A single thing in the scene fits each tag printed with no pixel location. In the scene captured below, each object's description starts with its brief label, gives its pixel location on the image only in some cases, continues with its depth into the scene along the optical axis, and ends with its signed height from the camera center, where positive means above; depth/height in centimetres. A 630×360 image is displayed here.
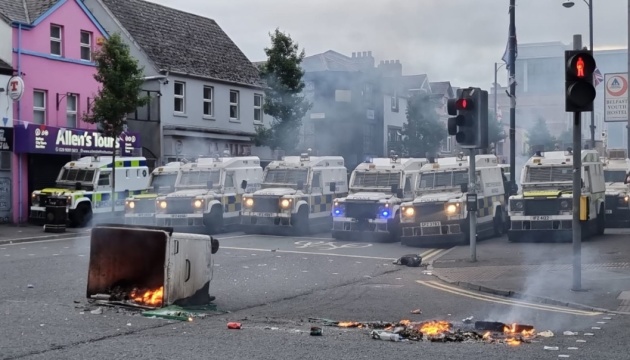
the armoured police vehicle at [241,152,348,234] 2427 -39
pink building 2797 +386
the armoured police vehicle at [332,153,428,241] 2248 -48
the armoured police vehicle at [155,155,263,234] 2448 -32
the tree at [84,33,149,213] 2739 +345
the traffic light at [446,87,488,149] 1631 +127
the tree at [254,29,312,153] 3353 +406
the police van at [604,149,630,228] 2541 -30
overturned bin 1063 -112
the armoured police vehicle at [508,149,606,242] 2017 -44
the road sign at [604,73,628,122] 3012 +323
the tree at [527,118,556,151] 2873 +177
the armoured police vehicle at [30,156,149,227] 2622 -12
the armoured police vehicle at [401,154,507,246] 2080 -60
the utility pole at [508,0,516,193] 2294 +336
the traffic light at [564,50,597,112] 1195 +150
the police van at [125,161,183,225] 2502 -51
